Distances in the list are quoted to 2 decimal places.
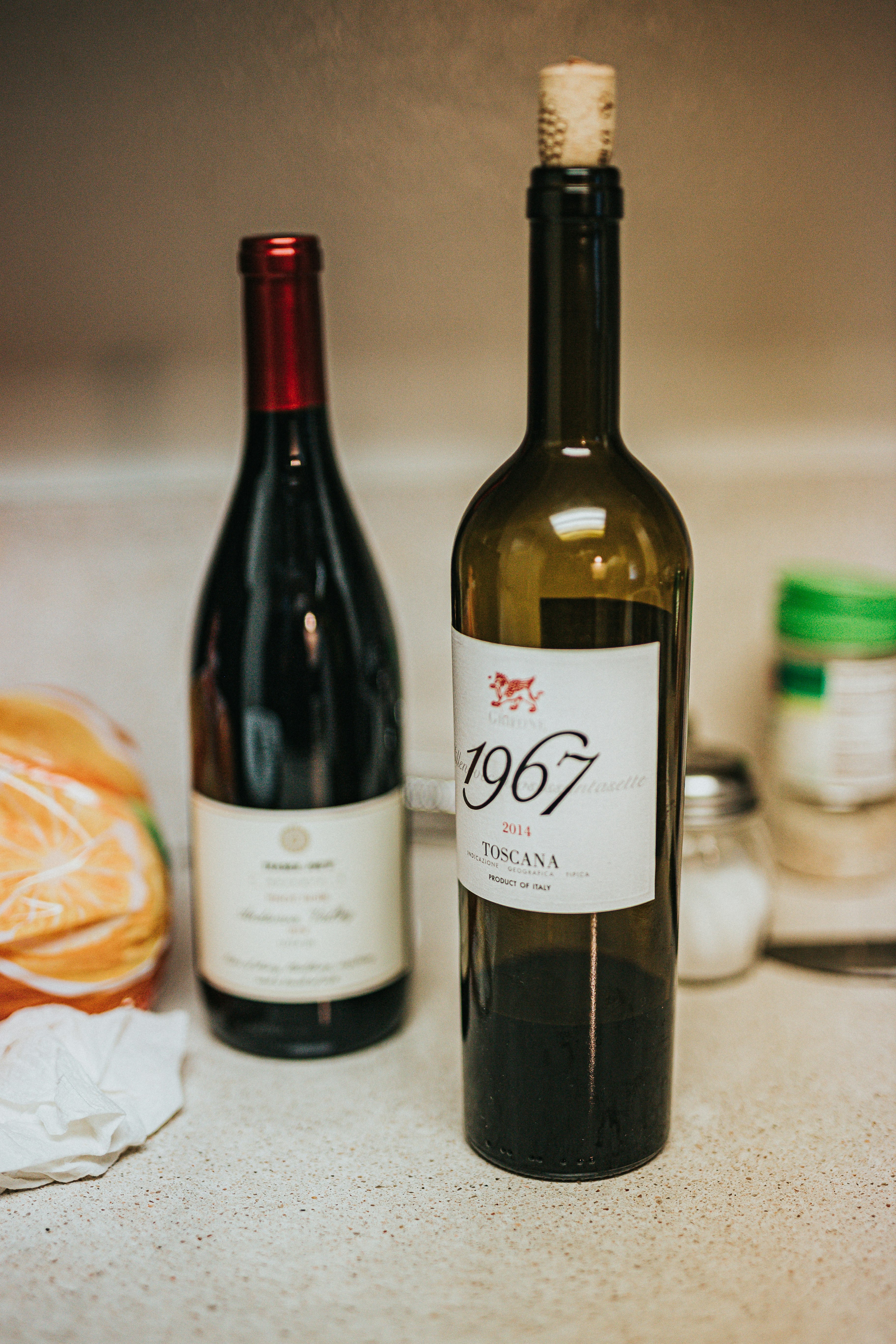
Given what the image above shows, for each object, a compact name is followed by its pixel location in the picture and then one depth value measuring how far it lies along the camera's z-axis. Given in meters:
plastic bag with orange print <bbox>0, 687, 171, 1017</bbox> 0.57
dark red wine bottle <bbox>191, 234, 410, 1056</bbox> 0.59
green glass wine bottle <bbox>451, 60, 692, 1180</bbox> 0.45
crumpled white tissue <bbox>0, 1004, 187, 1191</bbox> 0.51
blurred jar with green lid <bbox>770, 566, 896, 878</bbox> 0.76
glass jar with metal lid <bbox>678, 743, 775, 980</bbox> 0.67
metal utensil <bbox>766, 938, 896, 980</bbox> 0.69
